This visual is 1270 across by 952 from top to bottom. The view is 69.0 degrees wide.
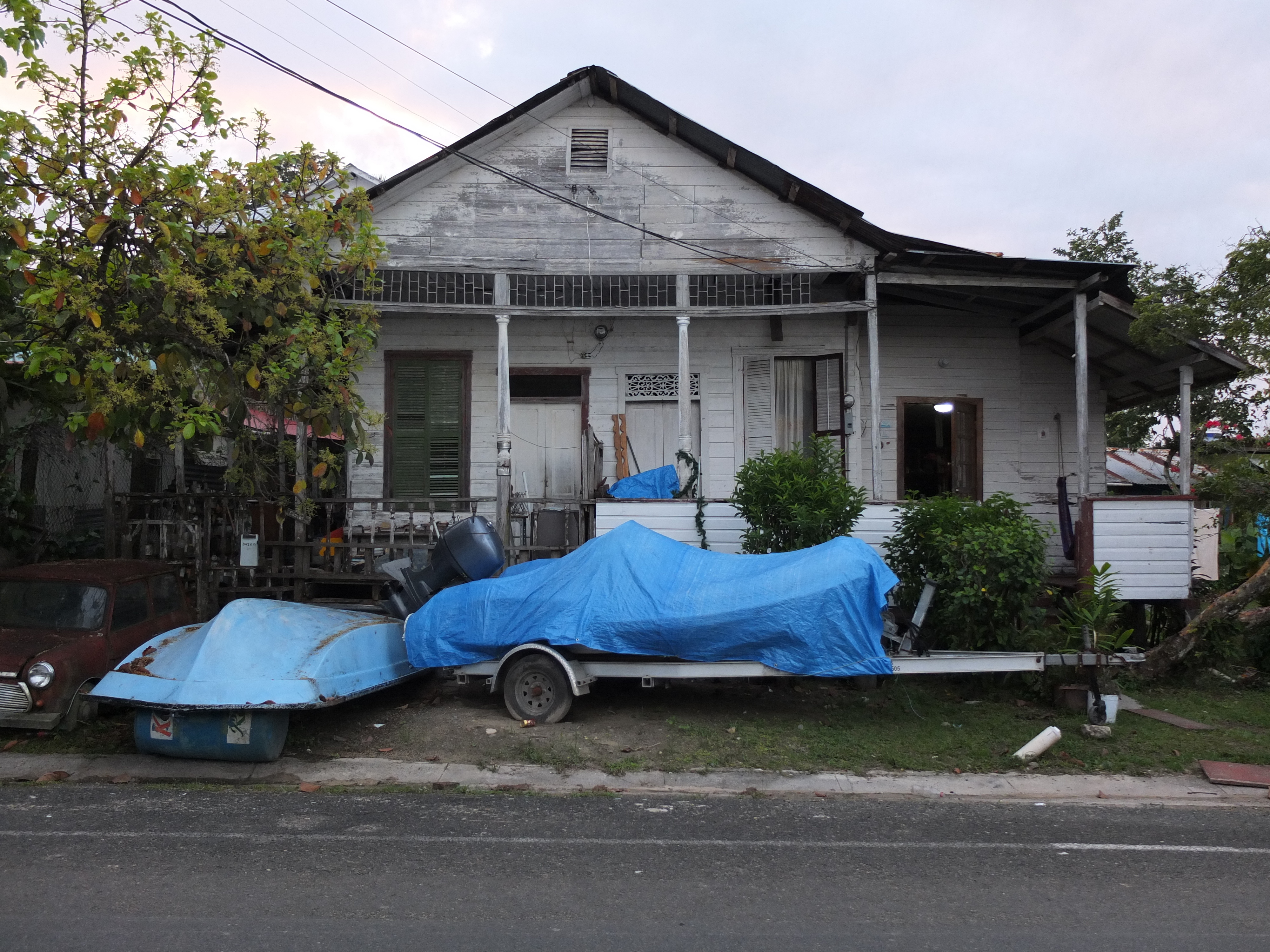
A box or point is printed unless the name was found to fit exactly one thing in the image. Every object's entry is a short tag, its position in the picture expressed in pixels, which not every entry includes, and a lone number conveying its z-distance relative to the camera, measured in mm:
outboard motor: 9375
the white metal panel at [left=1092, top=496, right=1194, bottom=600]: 10414
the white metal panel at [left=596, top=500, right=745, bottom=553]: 10688
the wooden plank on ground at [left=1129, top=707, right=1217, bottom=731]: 8453
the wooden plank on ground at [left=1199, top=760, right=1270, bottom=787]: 6938
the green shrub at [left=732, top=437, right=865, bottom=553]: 9469
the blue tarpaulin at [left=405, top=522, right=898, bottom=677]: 7531
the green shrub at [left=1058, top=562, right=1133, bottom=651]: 8633
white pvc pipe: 7383
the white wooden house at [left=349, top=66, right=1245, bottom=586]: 11766
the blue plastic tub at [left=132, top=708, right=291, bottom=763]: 7070
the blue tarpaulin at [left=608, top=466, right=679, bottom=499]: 11492
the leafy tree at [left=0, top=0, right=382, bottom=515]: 7762
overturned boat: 7047
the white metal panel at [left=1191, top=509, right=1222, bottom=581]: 12016
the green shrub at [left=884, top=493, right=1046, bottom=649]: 8578
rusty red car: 7598
